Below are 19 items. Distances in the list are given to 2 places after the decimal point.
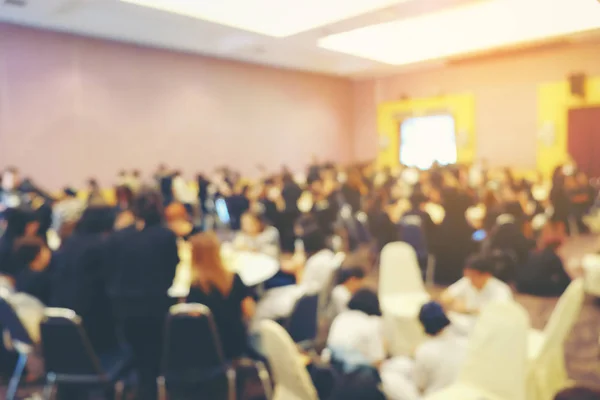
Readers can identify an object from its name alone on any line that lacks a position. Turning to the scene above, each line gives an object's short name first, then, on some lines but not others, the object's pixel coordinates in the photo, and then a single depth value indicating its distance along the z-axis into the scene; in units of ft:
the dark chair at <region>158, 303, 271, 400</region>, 8.20
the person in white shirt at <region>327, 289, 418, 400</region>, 8.28
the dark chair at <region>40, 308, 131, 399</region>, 8.14
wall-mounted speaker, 34.18
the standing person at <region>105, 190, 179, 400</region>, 8.98
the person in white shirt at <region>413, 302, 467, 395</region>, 7.90
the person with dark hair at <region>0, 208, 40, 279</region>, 12.43
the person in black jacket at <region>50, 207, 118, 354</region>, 9.30
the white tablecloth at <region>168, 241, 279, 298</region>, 10.75
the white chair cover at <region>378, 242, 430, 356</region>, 11.88
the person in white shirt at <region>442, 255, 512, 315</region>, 10.85
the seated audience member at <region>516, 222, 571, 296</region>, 17.04
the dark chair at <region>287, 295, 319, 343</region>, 9.50
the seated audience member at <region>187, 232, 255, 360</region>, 8.83
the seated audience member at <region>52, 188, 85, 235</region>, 13.03
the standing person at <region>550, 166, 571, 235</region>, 24.26
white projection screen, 42.88
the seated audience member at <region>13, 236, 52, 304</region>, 10.22
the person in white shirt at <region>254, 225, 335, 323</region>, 10.55
